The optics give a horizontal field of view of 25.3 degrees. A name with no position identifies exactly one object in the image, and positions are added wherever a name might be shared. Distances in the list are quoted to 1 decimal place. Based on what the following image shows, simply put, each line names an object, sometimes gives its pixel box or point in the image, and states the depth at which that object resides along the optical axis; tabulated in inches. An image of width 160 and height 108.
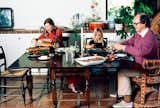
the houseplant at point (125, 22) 223.6
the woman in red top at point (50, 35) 191.2
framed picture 235.6
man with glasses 155.9
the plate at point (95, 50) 178.4
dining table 147.3
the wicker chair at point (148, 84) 150.9
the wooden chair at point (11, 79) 178.5
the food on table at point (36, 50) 173.8
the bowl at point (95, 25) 227.3
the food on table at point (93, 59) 152.0
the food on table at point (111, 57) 158.3
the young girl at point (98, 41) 190.9
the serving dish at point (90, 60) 147.9
